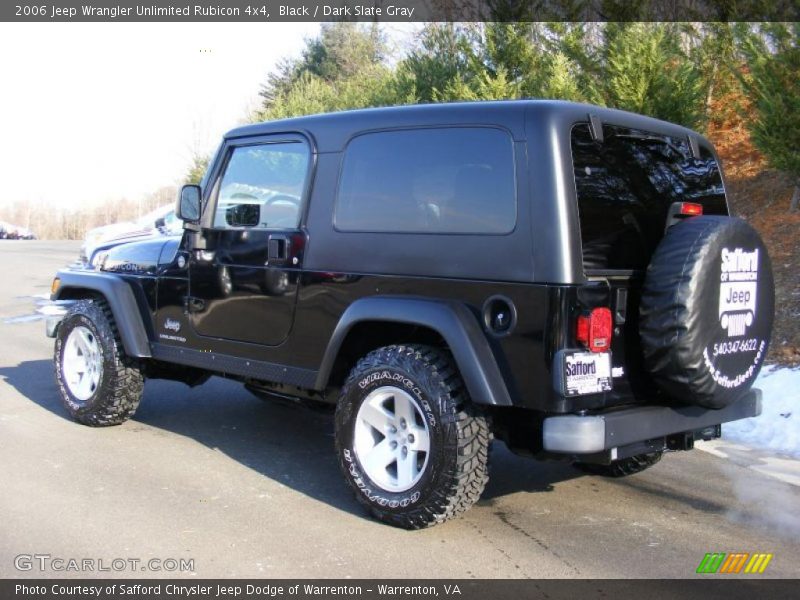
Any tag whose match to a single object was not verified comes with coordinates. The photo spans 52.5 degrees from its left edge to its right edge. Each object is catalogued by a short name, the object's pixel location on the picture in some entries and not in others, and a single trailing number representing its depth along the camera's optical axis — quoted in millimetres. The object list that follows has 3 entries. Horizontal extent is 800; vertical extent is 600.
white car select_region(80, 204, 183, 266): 14642
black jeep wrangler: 3715
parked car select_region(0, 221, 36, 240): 56647
